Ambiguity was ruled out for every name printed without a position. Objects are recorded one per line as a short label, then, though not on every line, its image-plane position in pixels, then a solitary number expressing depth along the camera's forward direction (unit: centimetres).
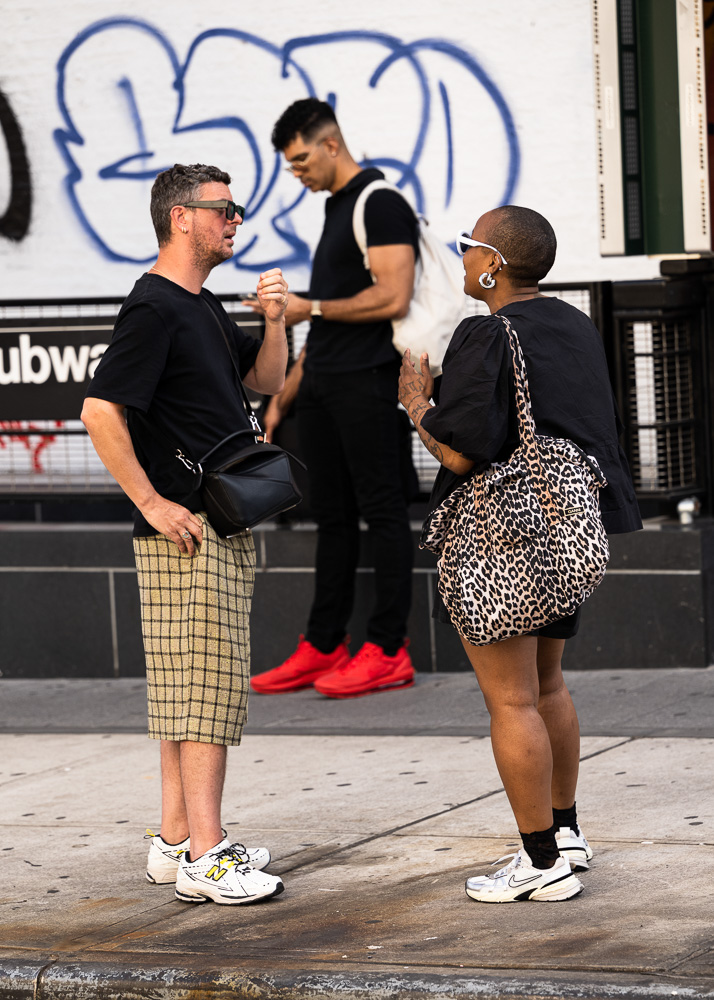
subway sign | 1351
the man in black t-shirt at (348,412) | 1168
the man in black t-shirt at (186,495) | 747
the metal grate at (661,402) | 1252
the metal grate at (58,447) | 1352
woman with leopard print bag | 691
